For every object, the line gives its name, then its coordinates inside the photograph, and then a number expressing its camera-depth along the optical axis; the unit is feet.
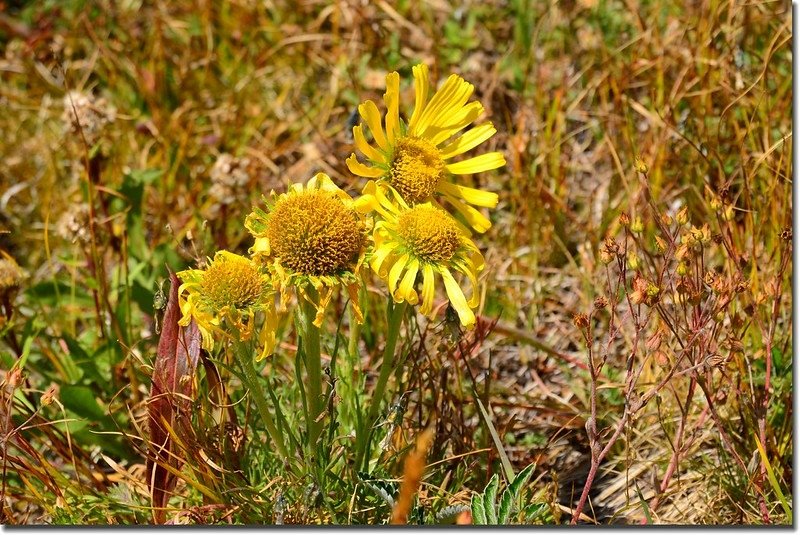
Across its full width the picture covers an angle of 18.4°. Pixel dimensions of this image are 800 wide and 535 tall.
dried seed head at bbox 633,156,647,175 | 2.47
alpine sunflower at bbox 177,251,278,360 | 2.34
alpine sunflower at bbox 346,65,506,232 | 2.38
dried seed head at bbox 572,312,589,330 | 2.39
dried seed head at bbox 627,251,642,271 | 2.43
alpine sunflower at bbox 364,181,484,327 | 2.33
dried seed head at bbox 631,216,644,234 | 2.44
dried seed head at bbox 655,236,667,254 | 2.44
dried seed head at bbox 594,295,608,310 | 2.39
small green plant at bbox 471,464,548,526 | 2.38
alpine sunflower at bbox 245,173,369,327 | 2.31
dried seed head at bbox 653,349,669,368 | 2.51
